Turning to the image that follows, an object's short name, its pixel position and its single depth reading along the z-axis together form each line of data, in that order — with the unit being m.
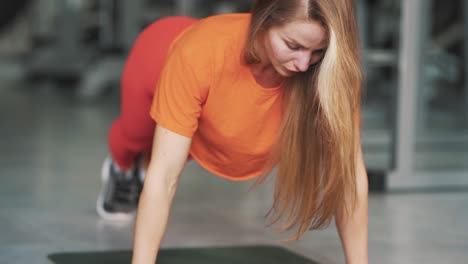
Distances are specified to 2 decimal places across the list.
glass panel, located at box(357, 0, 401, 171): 4.16
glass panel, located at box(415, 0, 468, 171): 4.54
